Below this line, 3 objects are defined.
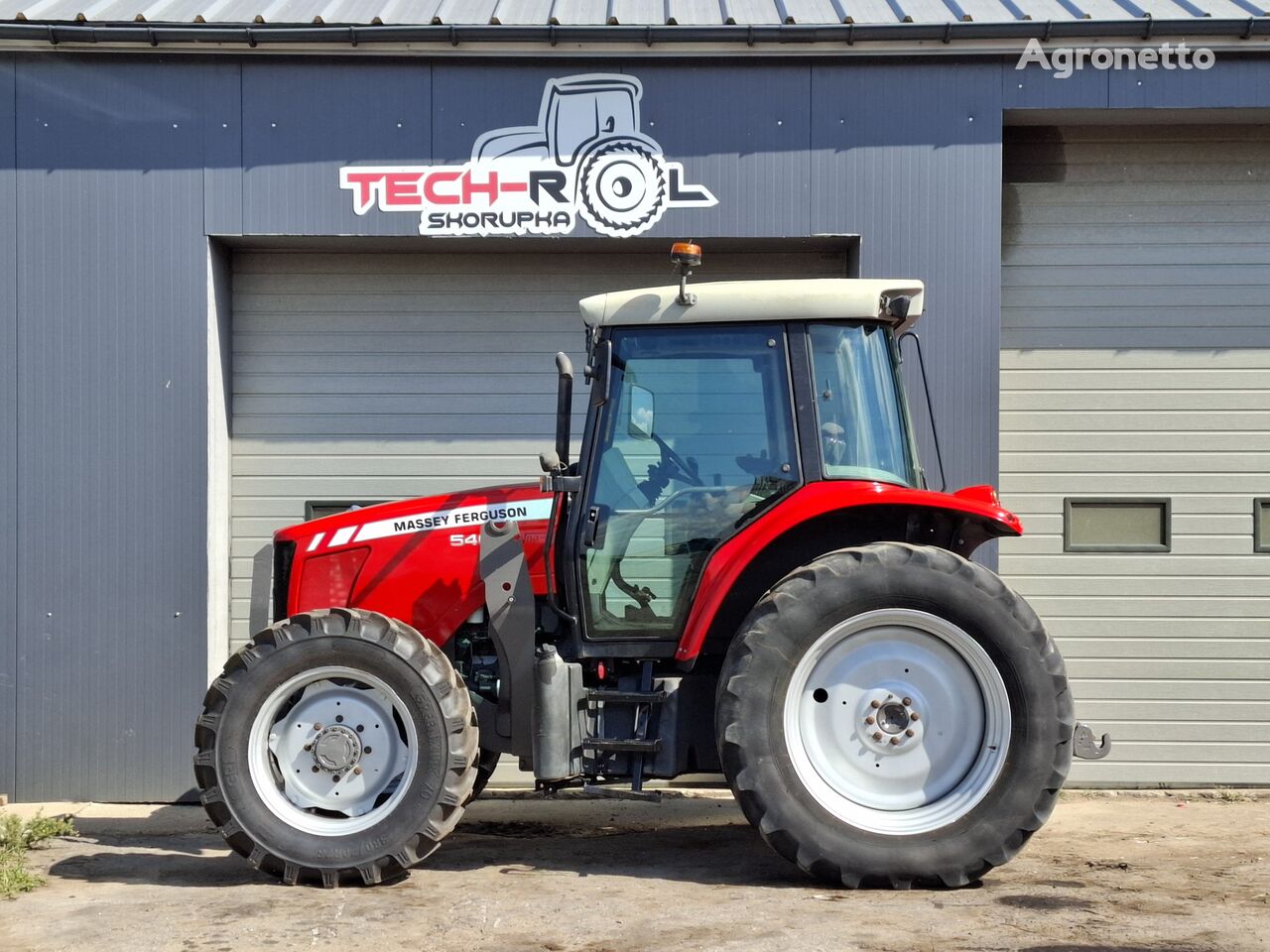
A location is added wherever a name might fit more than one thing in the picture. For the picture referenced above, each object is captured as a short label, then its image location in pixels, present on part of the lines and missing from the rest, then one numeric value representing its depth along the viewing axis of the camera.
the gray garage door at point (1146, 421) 8.20
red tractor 5.49
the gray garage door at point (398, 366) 8.38
